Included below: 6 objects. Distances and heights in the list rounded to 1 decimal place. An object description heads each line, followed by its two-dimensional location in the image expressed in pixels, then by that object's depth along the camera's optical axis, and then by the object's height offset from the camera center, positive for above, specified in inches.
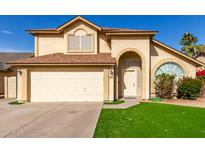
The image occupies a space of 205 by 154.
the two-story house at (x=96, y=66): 486.6 +43.0
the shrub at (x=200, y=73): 772.9 +29.4
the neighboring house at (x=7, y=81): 621.6 -8.7
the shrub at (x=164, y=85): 512.1 -20.5
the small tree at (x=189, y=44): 1401.3 +334.6
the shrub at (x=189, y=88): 497.4 -29.2
